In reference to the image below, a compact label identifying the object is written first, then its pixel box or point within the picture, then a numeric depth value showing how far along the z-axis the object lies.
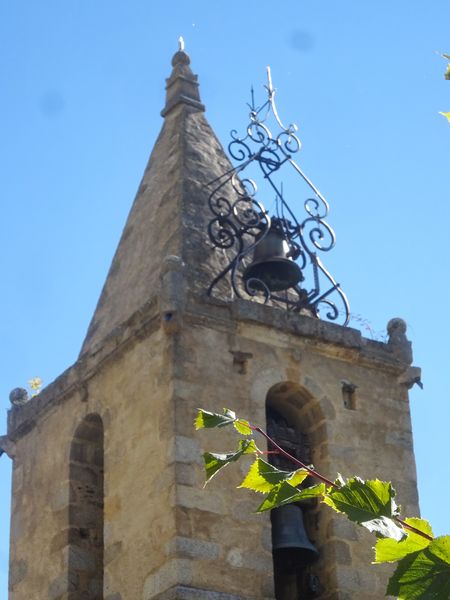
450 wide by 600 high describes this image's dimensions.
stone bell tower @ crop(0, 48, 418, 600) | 11.22
